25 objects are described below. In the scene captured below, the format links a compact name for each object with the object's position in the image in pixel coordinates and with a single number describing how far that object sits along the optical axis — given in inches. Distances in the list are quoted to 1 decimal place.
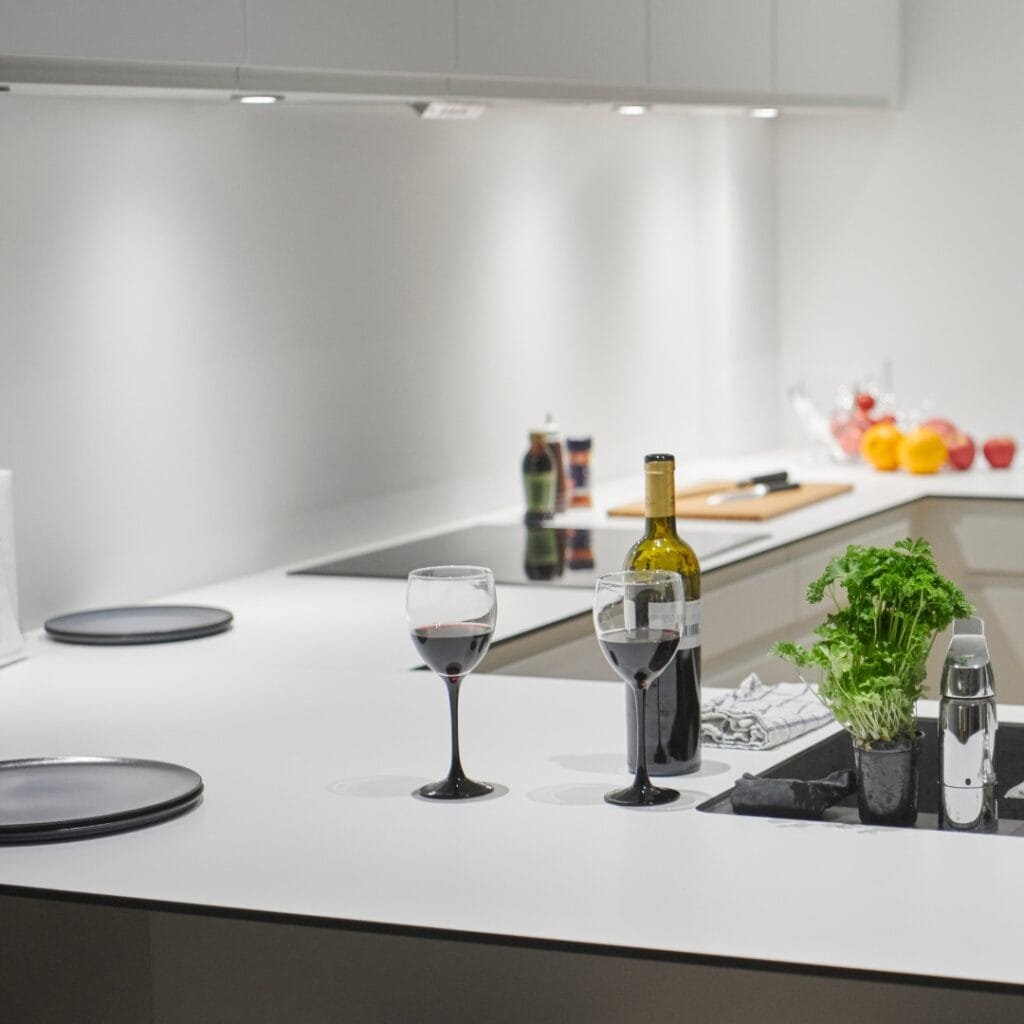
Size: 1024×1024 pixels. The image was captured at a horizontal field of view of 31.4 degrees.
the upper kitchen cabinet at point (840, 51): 157.5
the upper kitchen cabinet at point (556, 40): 115.0
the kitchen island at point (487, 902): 52.1
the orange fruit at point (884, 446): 173.9
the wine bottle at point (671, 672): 68.3
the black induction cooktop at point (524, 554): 121.6
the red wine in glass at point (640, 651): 63.2
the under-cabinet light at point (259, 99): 100.0
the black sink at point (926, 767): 69.6
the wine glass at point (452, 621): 65.1
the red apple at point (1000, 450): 173.5
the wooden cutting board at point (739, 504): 144.0
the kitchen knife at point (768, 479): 156.0
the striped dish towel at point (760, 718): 74.5
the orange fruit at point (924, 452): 170.4
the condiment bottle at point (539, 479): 143.8
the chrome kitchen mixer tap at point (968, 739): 63.5
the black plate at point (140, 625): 99.6
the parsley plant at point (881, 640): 62.6
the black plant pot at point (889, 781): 63.1
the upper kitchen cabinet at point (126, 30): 84.8
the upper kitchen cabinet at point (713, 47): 134.7
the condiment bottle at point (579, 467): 153.3
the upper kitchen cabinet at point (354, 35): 98.0
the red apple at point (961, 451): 173.5
